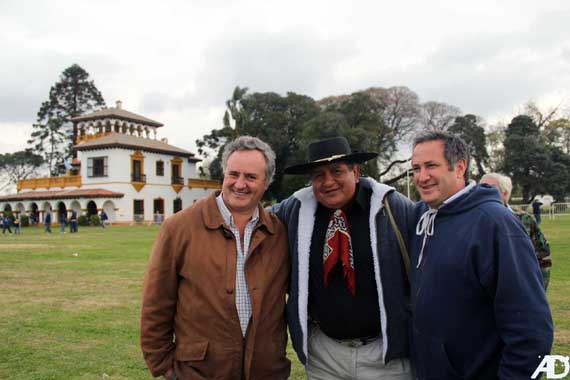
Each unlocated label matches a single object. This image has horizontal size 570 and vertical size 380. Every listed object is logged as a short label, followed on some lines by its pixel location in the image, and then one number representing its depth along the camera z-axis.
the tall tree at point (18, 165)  69.06
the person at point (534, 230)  5.57
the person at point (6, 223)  33.12
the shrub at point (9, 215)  37.30
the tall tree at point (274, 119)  46.06
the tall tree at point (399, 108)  51.53
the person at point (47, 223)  32.97
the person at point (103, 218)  40.71
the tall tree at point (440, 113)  53.16
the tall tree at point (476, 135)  50.81
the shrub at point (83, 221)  43.50
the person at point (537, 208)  29.34
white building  45.75
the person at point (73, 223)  33.21
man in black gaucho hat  3.02
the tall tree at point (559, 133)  52.97
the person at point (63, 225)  33.66
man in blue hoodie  2.38
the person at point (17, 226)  34.19
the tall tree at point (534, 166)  45.47
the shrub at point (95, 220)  42.96
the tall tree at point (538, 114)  55.12
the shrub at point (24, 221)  45.16
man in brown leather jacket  2.81
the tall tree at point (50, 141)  67.50
